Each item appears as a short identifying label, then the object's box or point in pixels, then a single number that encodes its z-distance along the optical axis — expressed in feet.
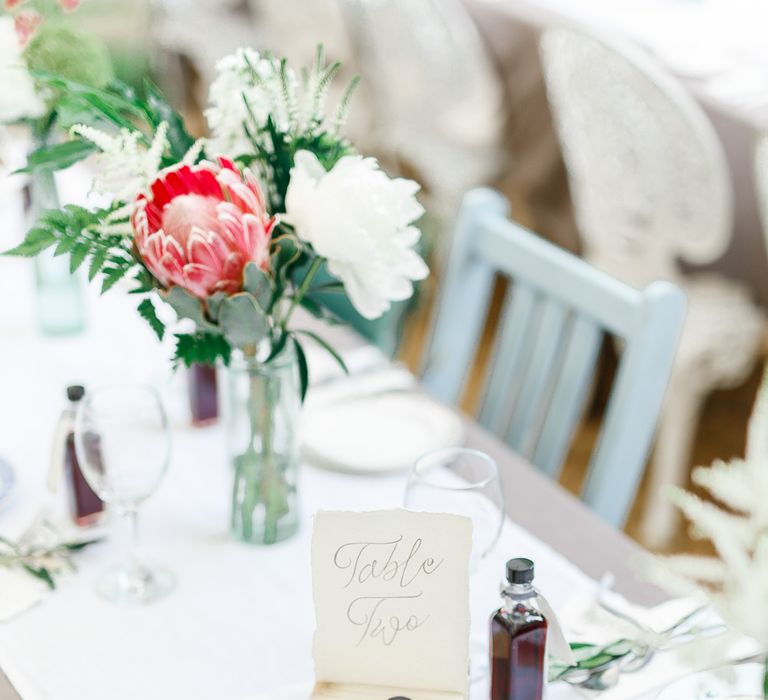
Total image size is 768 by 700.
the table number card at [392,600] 5.24
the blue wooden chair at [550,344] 6.77
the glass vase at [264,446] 5.93
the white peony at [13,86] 6.39
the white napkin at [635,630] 5.55
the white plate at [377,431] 6.58
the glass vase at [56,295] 7.31
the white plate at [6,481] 6.33
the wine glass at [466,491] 5.63
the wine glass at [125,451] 5.87
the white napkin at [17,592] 5.87
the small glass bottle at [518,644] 5.12
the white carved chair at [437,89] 12.63
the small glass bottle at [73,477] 6.14
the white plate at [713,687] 5.40
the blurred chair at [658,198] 9.97
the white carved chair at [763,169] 9.23
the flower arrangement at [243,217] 5.40
